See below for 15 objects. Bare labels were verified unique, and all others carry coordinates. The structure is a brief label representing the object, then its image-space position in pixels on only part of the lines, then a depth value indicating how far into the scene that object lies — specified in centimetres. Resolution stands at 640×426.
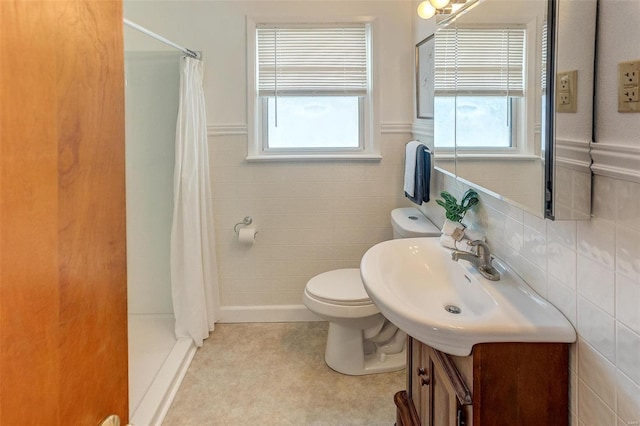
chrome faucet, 151
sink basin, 111
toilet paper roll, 292
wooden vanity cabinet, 112
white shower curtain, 266
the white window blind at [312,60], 295
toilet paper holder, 302
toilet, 233
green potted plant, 182
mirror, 103
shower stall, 276
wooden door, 49
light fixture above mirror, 197
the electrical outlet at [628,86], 87
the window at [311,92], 295
